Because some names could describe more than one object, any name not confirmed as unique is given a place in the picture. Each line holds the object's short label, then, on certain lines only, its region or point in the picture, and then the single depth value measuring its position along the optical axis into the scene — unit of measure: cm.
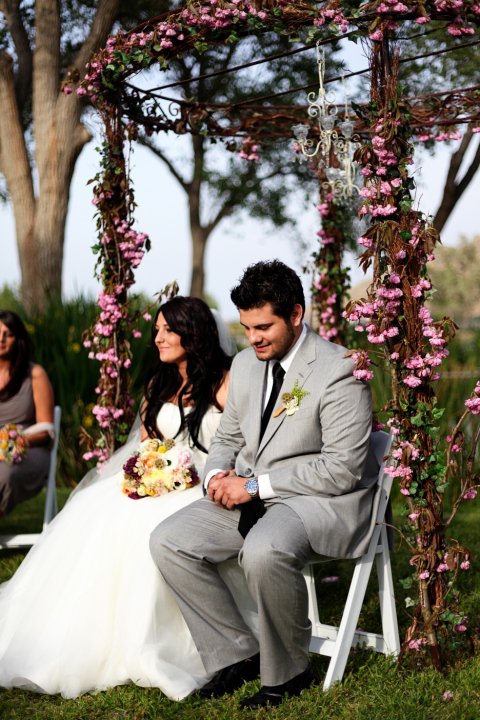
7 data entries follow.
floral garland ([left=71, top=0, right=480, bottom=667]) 413
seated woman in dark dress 661
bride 423
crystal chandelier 496
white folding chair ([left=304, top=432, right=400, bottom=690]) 415
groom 397
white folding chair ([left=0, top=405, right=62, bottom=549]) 637
